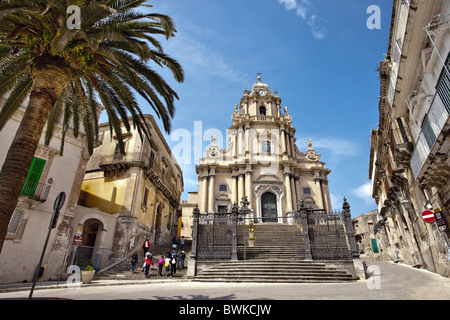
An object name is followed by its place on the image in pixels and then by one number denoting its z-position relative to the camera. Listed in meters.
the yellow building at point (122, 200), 16.81
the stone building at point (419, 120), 8.14
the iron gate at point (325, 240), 11.61
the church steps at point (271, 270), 10.02
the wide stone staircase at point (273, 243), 13.28
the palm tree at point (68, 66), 5.45
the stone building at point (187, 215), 40.12
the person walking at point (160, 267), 13.01
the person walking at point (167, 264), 12.93
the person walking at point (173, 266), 12.64
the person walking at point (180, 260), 14.64
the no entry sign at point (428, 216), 10.24
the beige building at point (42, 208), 11.72
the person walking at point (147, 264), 12.75
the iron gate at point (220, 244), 12.45
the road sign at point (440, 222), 9.54
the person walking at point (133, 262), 13.96
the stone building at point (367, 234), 33.35
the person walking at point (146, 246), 15.67
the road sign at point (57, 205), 5.20
